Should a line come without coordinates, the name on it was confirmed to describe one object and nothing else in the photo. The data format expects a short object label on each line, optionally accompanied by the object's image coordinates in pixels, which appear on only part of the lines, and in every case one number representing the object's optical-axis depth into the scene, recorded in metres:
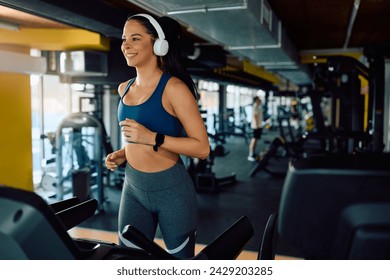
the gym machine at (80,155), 3.33
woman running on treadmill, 1.02
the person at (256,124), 6.31
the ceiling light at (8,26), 2.98
